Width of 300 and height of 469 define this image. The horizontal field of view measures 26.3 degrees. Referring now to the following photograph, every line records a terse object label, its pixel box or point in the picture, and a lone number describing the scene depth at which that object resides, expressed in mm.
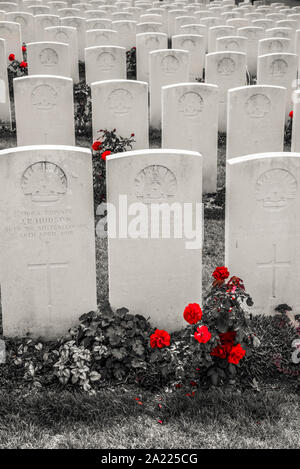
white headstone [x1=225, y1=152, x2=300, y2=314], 4648
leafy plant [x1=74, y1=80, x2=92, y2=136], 8953
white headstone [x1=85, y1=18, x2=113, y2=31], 12242
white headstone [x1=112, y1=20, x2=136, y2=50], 12109
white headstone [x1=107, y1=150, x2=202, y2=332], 4539
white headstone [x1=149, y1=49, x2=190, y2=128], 9086
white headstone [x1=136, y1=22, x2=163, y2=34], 12359
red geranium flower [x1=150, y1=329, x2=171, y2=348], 4238
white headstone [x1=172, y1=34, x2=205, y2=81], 11070
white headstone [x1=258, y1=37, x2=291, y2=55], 10422
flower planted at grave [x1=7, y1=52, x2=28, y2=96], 10333
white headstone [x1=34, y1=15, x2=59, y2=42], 11734
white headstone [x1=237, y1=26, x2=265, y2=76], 11992
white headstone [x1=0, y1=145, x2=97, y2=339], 4438
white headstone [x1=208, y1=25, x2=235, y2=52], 12008
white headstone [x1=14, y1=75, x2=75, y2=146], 7270
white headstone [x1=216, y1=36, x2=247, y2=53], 10742
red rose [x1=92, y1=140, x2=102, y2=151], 6914
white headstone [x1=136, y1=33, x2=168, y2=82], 10711
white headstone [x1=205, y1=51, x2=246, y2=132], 9094
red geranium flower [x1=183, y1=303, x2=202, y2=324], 4117
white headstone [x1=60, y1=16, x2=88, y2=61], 12406
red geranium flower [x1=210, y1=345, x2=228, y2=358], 4164
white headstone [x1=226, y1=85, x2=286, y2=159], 7012
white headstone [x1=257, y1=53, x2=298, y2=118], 9055
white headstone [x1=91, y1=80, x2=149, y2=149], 7297
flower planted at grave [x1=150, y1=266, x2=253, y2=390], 4137
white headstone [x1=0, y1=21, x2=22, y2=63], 10828
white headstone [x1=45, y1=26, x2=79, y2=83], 11086
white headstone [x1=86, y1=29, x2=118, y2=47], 11055
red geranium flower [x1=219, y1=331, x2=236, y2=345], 4188
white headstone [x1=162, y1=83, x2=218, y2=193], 6996
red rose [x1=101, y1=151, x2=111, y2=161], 6633
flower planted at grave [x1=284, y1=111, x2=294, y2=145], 9112
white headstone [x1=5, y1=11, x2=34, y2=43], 12172
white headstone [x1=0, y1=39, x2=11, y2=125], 9016
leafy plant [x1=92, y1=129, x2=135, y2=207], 6844
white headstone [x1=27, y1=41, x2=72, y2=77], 9305
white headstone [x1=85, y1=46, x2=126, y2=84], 9266
